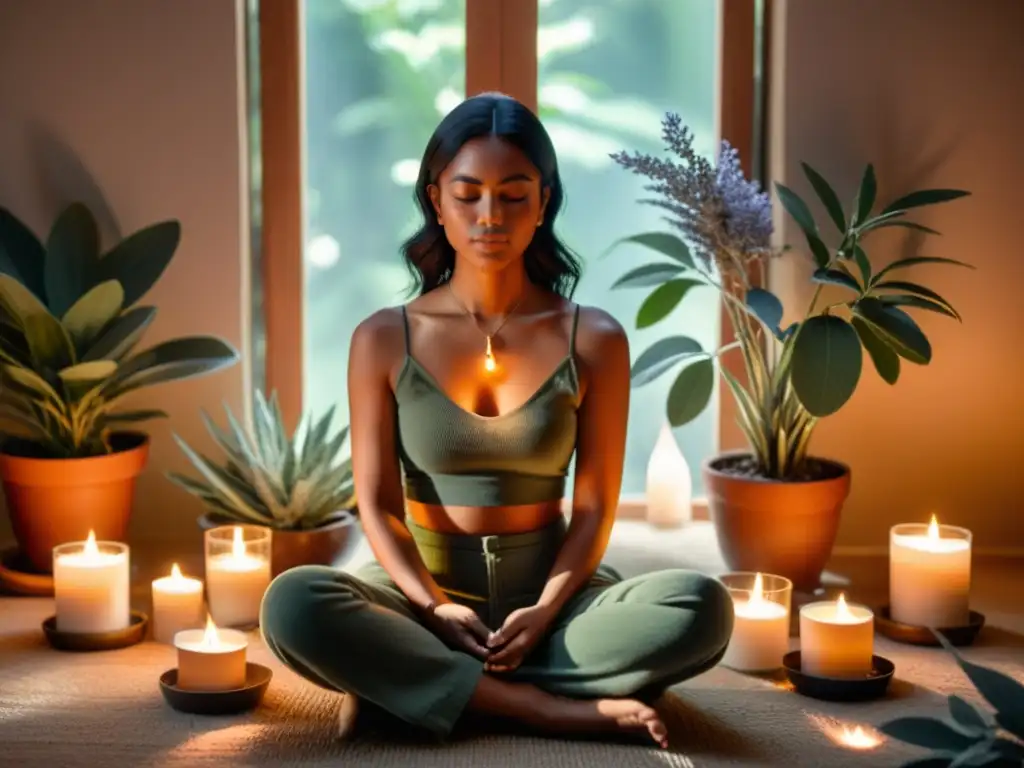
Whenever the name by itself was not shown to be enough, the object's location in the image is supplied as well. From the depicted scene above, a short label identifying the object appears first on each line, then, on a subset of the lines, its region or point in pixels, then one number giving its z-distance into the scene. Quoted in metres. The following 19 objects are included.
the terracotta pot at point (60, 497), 2.77
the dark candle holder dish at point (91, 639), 2.44
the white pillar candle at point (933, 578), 2.48
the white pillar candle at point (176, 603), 2.47
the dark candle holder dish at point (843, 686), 2.21
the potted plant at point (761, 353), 2.56
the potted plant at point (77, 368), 2.73
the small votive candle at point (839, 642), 2.22
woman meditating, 2.04
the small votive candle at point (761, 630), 2.34
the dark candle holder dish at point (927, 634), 2.49
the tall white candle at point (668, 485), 3.20
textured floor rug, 1.98
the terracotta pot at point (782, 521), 2.70
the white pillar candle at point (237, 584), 2.54
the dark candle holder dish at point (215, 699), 2.13
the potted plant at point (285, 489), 2.69
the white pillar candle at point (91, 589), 2.43
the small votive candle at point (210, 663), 2.14
